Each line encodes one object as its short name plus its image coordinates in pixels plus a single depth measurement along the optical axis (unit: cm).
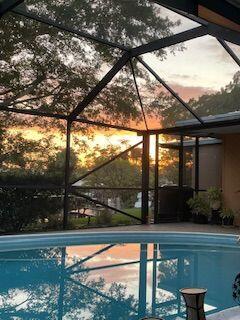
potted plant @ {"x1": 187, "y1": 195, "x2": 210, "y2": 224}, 1227
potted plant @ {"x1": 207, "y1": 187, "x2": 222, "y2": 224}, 1202
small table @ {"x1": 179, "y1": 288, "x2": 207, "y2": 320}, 231
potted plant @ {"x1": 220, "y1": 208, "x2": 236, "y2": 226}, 1166
